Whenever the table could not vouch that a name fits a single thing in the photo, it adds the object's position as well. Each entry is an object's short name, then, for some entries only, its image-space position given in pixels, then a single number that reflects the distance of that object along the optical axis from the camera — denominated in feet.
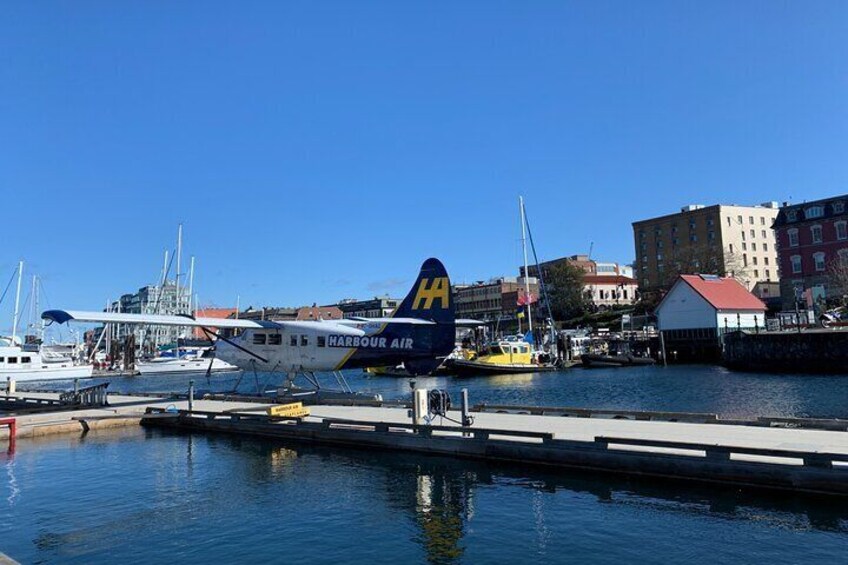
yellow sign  78.54
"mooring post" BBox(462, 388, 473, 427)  62.63
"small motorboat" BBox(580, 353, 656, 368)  252.83
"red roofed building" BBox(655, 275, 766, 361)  246.68
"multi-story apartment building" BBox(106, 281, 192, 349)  407.85
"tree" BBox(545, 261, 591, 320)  434.71
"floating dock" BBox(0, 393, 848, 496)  43.50
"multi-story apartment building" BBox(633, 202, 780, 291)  382.42
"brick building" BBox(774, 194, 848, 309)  266.98
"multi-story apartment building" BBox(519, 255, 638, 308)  480.64
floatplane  98.02
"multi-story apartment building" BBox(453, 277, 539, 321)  521.65
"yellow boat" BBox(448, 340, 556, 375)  225.97
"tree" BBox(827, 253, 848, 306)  246.68
